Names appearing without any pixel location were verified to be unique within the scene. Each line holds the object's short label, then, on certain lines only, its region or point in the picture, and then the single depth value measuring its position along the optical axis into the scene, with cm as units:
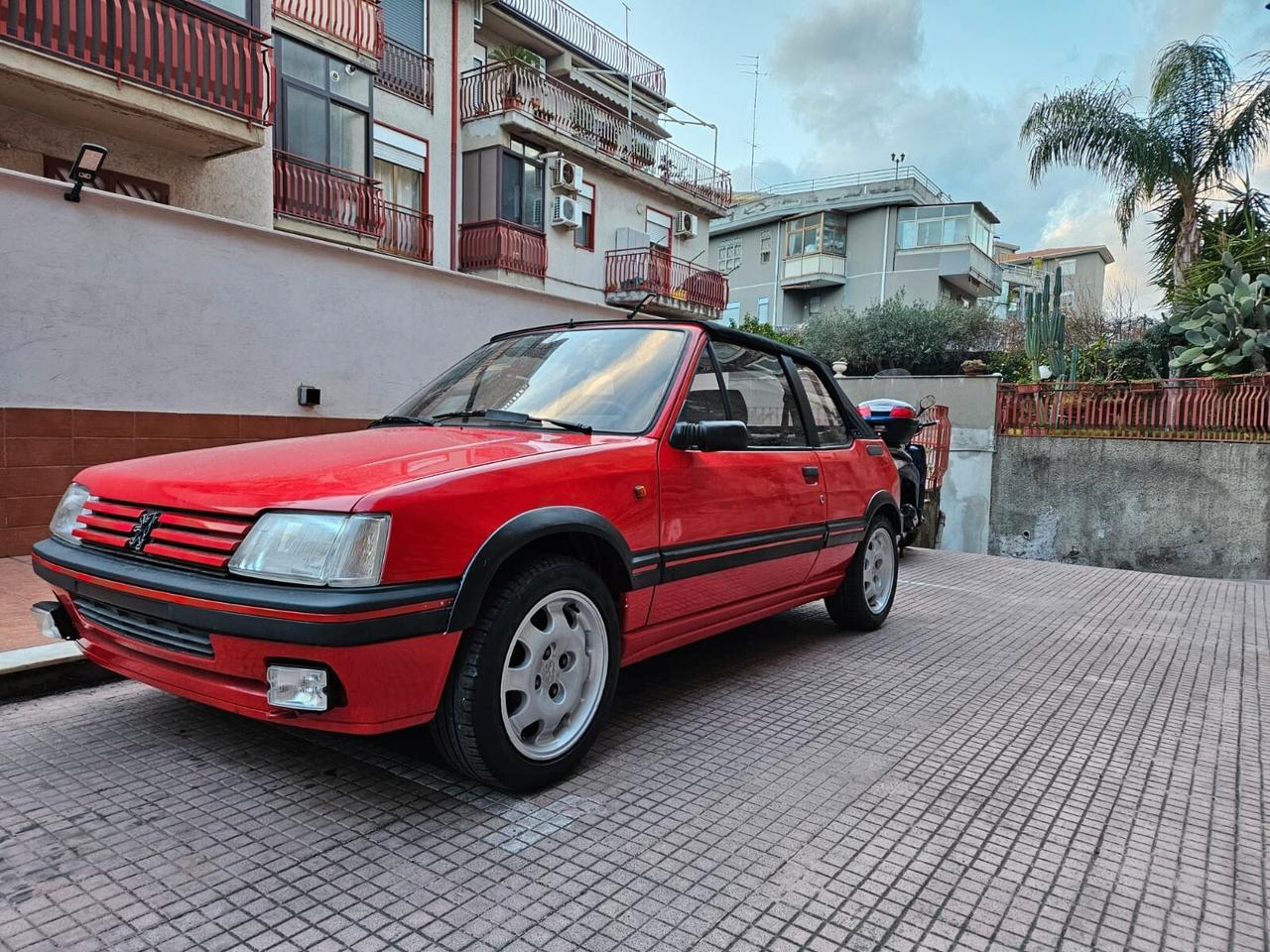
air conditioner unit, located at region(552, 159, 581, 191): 1733
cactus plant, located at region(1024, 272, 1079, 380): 1644
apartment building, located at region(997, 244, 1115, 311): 4984
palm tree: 1434
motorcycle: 756
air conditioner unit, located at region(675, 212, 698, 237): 2159
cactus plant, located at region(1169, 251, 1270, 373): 1216
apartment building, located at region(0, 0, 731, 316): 815
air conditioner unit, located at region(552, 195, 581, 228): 1752
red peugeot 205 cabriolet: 220
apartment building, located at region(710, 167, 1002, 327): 3553
